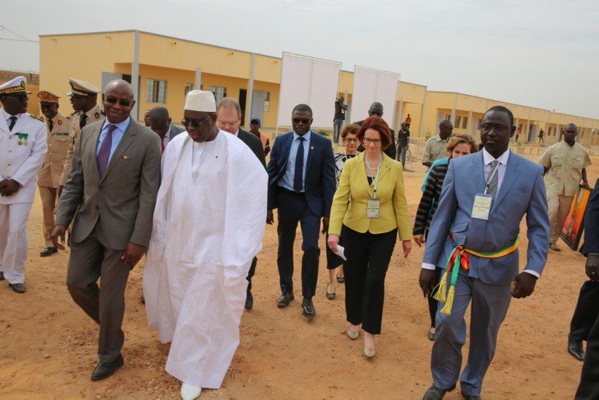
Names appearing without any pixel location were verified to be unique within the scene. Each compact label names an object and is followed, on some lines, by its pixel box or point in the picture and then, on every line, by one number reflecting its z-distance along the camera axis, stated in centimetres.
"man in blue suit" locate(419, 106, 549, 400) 354
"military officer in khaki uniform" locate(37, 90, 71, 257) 663
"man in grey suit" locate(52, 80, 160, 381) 384
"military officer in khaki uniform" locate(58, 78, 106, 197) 557
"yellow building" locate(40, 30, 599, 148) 2519
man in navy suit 545
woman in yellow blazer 462
